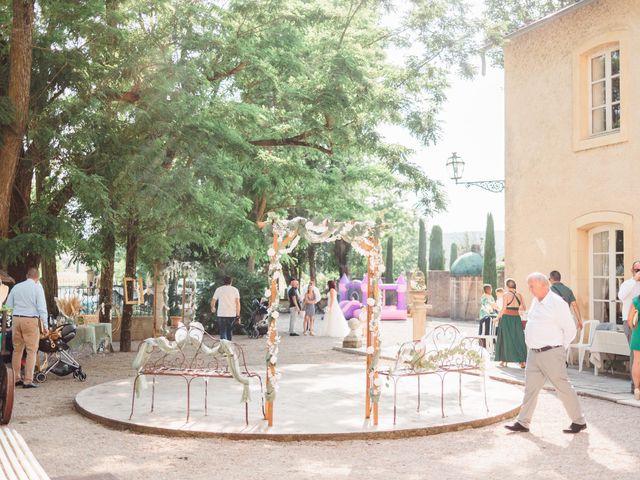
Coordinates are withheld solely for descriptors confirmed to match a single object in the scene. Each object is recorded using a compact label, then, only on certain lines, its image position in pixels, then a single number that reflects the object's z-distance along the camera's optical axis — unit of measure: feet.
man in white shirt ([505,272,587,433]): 25.90
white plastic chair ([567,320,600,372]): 42.46
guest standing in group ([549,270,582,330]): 42.11
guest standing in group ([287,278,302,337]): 72.69
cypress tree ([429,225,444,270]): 140.92
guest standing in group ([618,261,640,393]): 34.68
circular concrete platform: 26.07
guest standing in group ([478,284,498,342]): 57.36
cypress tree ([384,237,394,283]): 151.74
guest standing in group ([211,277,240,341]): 52.03
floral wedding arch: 27.25
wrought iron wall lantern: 53.26
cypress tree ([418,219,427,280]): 156.15
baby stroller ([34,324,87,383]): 38.24
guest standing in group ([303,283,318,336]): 73.51
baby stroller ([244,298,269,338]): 70.44
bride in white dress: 73.10
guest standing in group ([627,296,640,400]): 32.55
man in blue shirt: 35.83
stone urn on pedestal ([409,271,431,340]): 52.24
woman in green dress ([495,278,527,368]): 43.83
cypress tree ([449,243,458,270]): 167.47
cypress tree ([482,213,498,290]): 109.29
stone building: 42.60
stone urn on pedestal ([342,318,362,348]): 58.39
